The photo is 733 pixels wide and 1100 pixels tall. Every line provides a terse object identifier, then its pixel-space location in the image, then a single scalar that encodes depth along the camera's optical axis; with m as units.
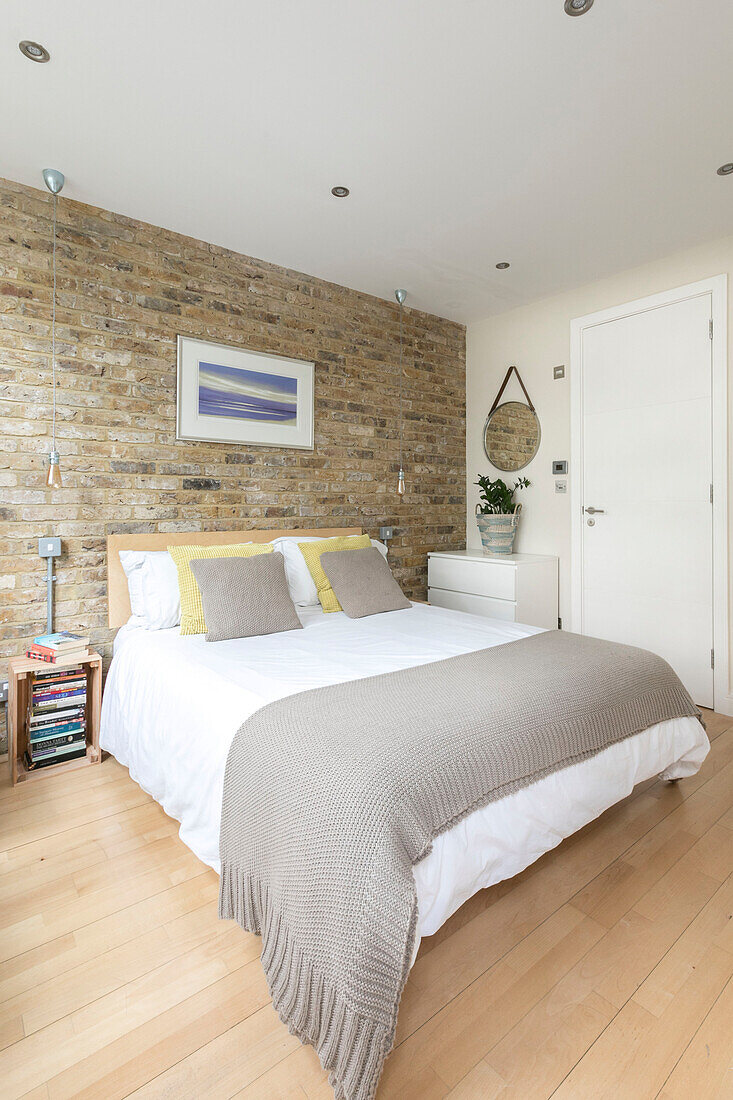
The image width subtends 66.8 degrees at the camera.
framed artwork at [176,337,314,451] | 3.02
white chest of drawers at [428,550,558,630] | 3.61
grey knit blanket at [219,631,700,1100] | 1.05
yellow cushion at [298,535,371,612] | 3.02
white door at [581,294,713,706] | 3.16
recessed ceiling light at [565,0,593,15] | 1.62
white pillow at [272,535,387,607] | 3.01
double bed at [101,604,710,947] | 1.39
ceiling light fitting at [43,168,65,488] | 2.42
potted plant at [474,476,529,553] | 3.97
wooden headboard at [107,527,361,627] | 2.75
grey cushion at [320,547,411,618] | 2.89
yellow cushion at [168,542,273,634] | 2.50
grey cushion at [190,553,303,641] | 2.41
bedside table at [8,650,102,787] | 2.32
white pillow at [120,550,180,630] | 2.60
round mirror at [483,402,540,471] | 4.05
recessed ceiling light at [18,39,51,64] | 1.78
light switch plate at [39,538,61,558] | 2.54
